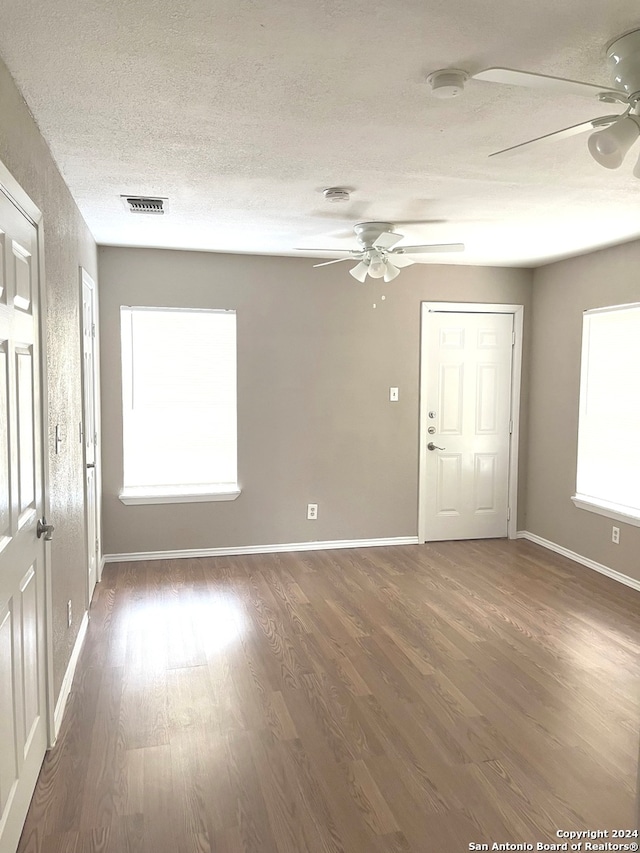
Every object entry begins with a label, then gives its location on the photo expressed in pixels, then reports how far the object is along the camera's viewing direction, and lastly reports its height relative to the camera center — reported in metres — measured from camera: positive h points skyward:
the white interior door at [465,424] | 5.36 -0.30
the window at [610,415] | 4.32 -0.17
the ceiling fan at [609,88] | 1.50 +0.77
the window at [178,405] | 4.77 -0.14
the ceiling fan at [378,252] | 3.74 +0.86
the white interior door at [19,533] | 1.78 -0.46
